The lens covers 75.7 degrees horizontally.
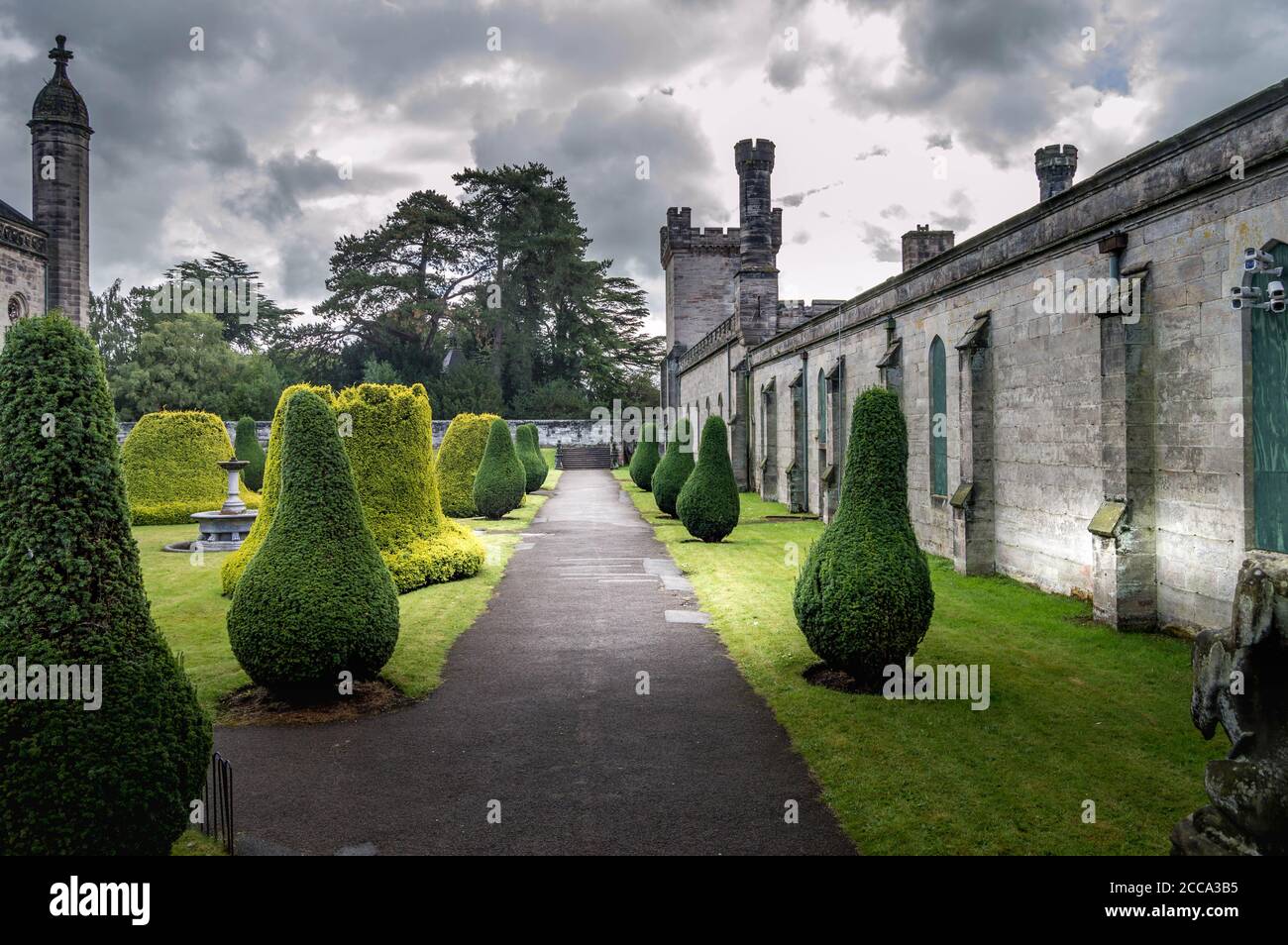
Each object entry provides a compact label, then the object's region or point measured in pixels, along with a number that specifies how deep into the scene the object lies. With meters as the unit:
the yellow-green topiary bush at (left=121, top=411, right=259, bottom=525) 25.69
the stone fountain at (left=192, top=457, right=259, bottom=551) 19.94
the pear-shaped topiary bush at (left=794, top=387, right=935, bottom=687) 8.25
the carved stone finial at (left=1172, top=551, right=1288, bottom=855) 3.38
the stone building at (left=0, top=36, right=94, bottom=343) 31.88
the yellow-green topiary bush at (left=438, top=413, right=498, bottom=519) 26.70
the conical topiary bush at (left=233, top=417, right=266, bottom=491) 33.38
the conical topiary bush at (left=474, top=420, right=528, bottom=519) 25.52
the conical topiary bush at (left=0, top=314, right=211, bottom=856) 4.07
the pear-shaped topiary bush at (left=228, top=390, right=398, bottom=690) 7.96
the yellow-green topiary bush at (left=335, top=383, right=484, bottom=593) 13.48
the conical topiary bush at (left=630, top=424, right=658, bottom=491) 35.03
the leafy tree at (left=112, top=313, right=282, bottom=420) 51.69
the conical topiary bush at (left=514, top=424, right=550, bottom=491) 36.00
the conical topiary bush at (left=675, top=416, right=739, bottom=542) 19.48
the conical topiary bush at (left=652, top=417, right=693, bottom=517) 24.95
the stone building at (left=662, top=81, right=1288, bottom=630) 8.95
